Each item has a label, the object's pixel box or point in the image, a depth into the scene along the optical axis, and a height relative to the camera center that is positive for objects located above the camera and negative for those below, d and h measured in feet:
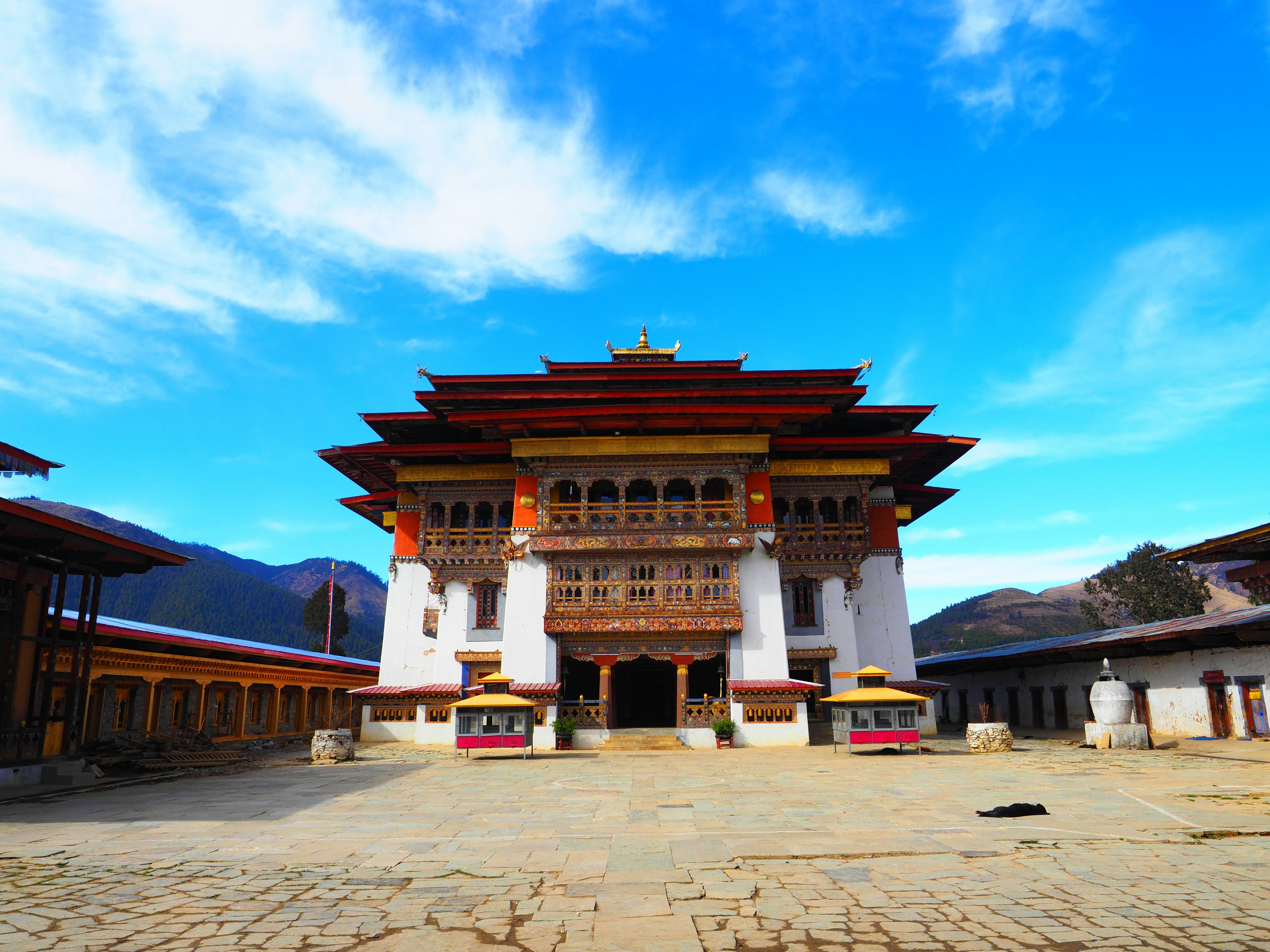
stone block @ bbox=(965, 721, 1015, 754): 70.69 -6.98
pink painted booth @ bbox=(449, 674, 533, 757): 70.74 -4.75
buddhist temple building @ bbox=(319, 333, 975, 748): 87.25 +13.70
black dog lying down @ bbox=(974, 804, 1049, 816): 34.50 -6.44
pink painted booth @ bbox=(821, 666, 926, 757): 70.79 -4.84
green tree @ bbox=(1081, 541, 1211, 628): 179.22 +14.89
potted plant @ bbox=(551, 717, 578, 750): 80.53 -6.29
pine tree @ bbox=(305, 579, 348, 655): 193.88 +13.05
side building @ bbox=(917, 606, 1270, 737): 73.15 -2.04
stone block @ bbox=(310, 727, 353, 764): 70.23 -6.50
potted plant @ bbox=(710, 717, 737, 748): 81.15 -6.87
